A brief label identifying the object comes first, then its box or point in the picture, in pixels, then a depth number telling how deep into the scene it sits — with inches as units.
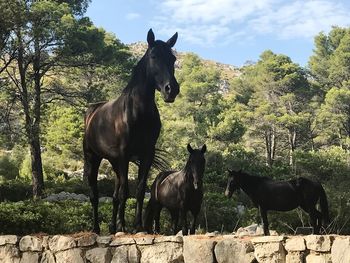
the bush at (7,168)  1368.1
